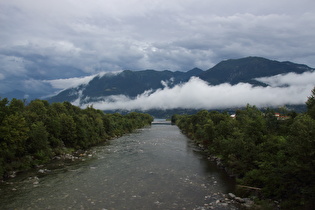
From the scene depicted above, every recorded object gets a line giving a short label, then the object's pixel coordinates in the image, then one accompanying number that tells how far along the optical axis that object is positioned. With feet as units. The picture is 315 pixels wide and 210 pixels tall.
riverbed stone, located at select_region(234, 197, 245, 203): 85.11
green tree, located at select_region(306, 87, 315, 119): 124.87
